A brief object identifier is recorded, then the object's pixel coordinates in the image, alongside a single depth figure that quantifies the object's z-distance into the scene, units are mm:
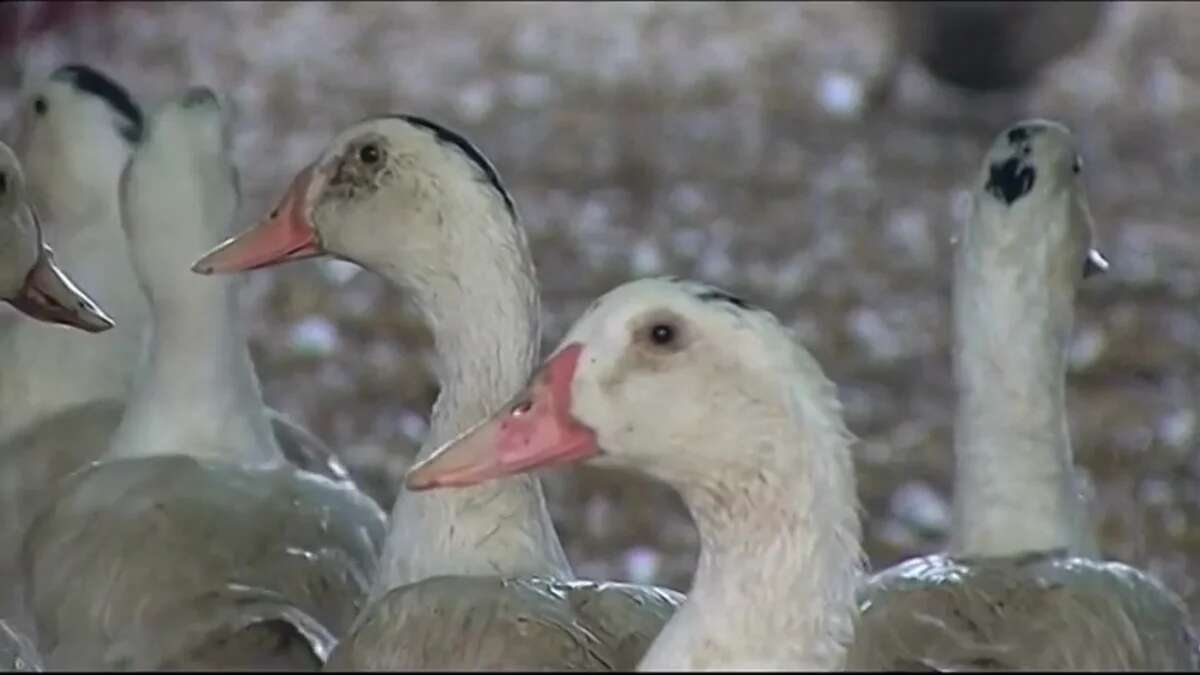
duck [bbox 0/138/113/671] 5691
